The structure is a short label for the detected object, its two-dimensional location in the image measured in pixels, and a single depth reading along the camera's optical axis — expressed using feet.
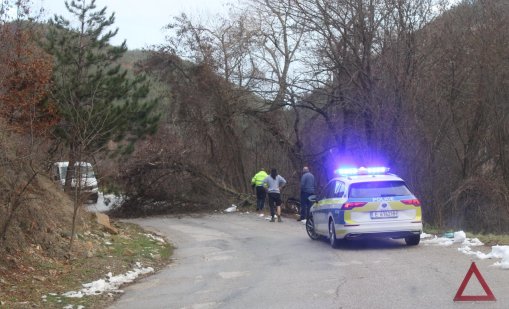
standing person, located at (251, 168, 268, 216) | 79.61
